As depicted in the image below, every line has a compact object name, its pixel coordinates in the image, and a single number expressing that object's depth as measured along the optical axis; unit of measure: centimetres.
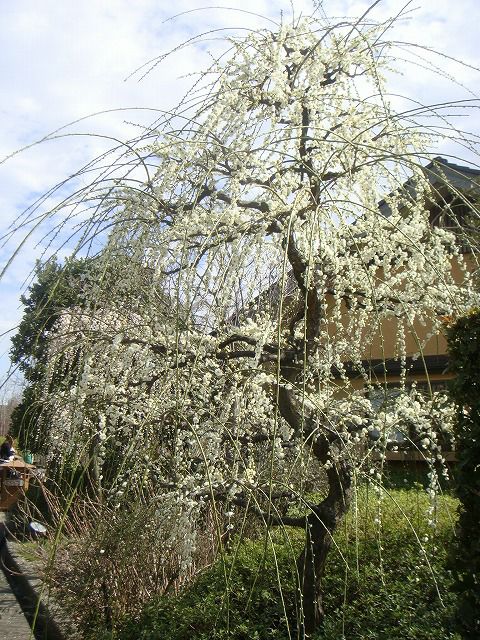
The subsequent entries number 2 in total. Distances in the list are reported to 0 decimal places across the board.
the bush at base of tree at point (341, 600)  316
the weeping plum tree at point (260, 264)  220
